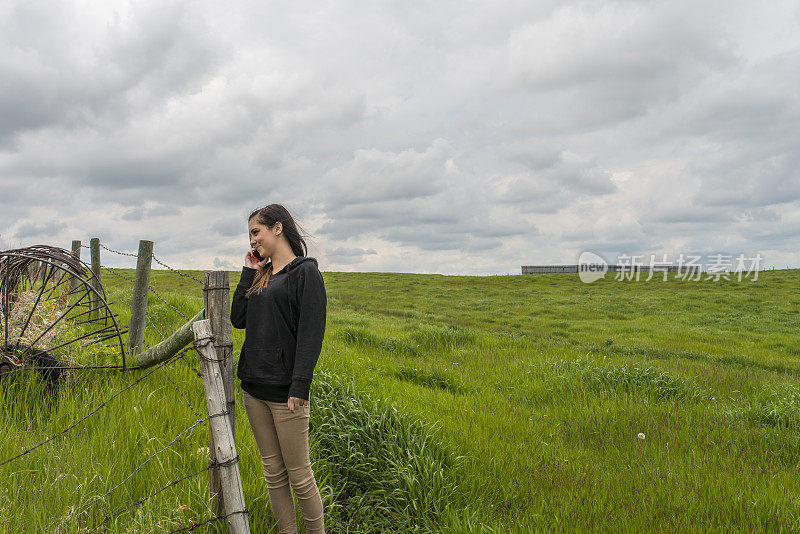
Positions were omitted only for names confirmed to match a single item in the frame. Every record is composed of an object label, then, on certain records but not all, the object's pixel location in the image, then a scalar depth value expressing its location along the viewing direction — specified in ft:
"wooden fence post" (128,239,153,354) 22.17
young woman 10.28
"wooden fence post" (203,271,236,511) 11.48
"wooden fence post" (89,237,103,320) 29.94
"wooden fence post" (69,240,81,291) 32.24
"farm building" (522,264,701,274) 155.94
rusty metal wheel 14.97
